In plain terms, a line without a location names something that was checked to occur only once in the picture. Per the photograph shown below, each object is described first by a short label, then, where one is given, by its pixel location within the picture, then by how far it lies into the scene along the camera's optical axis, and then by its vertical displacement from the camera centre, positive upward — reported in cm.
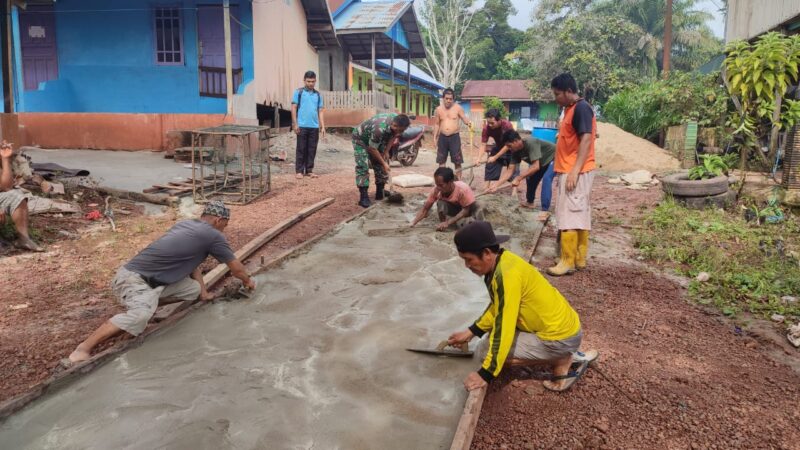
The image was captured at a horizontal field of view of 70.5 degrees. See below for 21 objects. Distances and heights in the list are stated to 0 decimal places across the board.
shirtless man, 936 +5
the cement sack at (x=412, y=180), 995 -88
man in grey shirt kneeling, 346 -91
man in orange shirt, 467 -32
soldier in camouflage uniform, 708 -17
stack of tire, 744 -76
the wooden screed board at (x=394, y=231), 650 -116
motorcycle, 1342 -40
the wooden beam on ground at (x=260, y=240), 461 -115
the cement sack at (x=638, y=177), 1079 -83
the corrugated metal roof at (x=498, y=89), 3462 +261
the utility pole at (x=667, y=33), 1798 +320
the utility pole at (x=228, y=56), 1157 +145
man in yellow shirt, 271 -94
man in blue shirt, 962 +21
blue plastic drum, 1011 -3
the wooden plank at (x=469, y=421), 237 -127
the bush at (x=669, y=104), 1223 +74
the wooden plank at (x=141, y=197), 744 -92
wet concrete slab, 258 -135
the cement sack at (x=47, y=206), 635 -93
